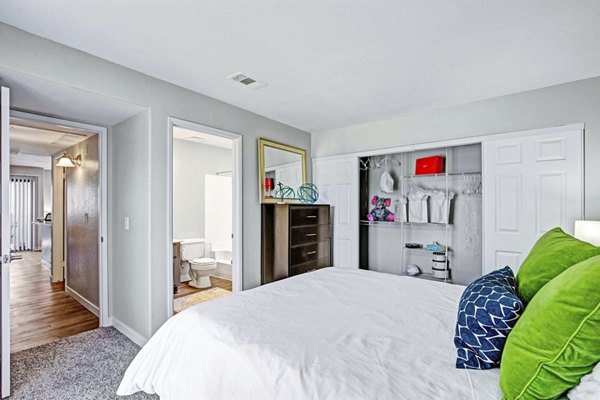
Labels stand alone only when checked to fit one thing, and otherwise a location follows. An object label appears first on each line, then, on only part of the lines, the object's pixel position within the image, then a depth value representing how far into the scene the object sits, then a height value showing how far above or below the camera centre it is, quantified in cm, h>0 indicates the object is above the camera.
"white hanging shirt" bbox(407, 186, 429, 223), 402 -11
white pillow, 77 -49
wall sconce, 413 +52
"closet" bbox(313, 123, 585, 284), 299 +0
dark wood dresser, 374 -53
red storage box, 393 +42
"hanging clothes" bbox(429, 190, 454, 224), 386 -10
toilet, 465 -97
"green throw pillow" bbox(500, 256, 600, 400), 80 -40
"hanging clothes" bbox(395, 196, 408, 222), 417 -16
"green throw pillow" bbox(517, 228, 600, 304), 125 -28
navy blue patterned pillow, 107 -46
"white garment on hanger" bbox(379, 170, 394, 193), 435 +23
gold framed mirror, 392 +40
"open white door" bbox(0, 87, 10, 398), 205 -30
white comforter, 102 -61
